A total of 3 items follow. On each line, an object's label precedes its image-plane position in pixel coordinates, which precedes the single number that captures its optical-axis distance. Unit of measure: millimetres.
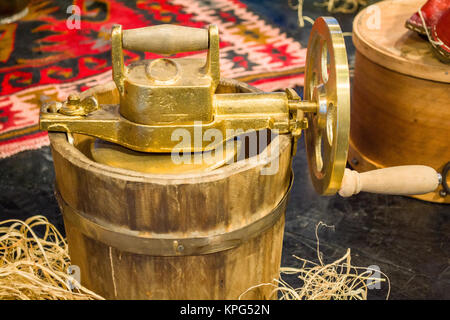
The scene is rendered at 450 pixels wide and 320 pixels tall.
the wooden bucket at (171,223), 1353
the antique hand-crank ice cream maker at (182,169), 1365
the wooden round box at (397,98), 2334
